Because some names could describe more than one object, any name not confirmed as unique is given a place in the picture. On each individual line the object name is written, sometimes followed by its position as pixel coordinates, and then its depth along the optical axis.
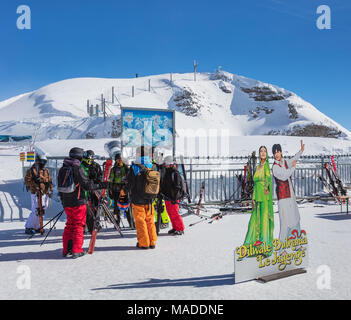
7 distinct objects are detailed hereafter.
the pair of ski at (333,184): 11.78
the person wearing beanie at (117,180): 7.47
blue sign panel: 8.93
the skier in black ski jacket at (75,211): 5.24
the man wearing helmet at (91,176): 6.68
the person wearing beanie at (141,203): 5.78
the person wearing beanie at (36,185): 6.72
